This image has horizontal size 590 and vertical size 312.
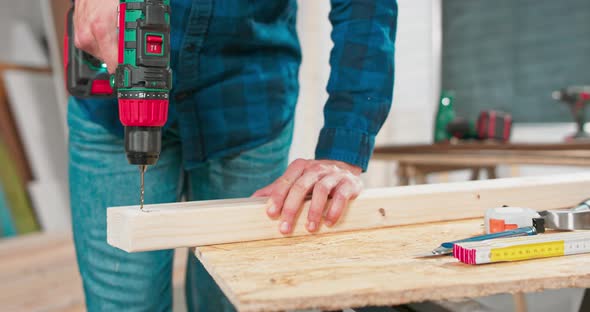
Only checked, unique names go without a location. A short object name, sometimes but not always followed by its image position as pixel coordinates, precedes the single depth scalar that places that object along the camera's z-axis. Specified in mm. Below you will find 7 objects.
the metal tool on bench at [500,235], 600
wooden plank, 697
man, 914
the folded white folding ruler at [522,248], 558
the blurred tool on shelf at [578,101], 2350
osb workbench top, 460
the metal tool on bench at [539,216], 707
